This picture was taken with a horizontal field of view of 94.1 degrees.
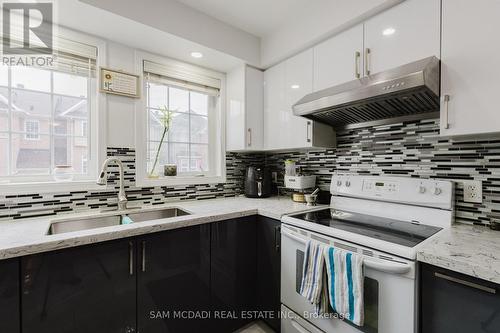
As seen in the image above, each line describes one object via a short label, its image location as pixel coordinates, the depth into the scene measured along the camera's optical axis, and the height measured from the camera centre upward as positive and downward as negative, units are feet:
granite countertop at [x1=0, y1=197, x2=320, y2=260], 3.21 -1.06
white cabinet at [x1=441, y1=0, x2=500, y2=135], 3.29 +1.48
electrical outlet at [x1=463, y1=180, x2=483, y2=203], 4.12 -0.45
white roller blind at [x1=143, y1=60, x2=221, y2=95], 6.39 +2.64
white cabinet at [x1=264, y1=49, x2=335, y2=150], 5.94 +1.65
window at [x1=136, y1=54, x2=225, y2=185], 6.43 +1.22
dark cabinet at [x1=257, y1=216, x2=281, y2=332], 5.03 -2.32
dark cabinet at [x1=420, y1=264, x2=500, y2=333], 2.51 -1.59
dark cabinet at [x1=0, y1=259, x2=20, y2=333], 3.01 -1.72
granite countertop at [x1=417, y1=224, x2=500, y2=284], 2.53 -1.08
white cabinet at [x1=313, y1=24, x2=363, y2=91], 4.86 +2.40
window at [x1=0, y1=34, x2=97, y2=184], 4.81 +1.09
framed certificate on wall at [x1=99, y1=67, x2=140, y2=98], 5.57 +2.05
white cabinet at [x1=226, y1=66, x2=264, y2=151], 6.98 +1.72
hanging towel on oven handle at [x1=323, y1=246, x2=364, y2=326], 3.35 -1.77
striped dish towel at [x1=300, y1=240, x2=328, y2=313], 3.80 -1.87
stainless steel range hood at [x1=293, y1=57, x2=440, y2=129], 3.62 +1.21
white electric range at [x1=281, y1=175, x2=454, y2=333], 3.12 -1.12
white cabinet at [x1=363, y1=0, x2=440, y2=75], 3.87 +2.37
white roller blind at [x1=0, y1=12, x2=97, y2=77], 4.80 +2.53
